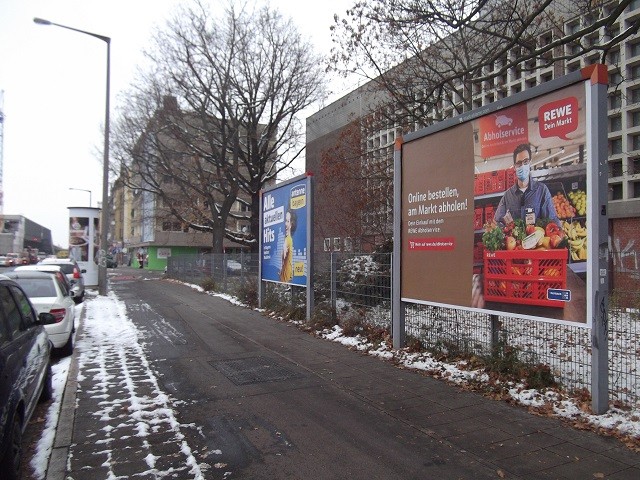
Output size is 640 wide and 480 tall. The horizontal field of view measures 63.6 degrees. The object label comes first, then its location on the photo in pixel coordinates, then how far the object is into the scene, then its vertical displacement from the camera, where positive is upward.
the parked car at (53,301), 8.66 -0.91
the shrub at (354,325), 10.22 -1.43
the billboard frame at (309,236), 11.97 +0.40
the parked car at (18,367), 3.73 -1.04
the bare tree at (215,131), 26.31 +6.87
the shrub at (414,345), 8.45 -1.51
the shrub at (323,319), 11.13 -1.43
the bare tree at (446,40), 9.67 +5.29
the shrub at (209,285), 22.48 -1.46
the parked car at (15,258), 44.76 -0.71
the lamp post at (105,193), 20.95 +2.46
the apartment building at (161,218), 31.31 +3.12
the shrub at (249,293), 16.32 -1.33
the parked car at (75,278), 18.22 -1.02
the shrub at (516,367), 6.20 -1.42
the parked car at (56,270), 13.39 -0.52
